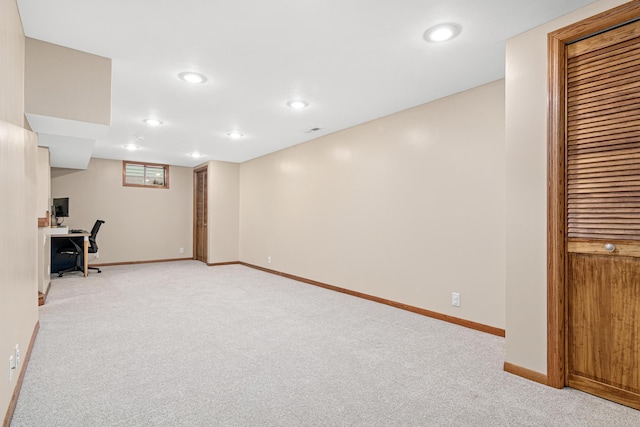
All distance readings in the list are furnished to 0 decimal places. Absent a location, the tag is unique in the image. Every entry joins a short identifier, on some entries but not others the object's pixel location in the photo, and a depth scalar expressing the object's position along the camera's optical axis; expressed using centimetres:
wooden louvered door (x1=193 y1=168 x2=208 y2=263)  805
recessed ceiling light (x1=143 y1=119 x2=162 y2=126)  454
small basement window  776
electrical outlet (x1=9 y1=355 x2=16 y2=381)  186
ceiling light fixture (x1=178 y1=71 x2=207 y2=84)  307
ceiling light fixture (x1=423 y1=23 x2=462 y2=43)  231
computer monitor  642
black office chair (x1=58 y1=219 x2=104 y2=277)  632
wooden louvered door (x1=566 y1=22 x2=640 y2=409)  196
